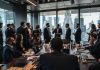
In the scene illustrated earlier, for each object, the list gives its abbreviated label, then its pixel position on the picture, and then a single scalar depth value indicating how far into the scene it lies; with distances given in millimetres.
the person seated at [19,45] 2344
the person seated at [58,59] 967
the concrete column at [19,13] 4807
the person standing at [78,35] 4079
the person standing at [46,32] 4122
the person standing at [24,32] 3292
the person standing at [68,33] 4215
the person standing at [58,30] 4331
